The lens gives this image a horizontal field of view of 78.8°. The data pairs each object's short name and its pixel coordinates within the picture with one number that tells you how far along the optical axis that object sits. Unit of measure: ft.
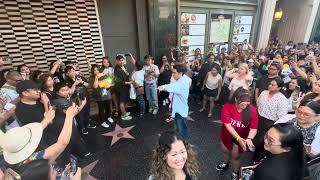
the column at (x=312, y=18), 38.36
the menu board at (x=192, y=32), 27.40
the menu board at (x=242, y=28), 33.94
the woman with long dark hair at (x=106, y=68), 18.15
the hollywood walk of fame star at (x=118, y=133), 16.53
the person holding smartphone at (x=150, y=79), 19.42
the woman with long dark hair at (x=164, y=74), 21.44
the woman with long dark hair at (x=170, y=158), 6.12
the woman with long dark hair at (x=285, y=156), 6.39
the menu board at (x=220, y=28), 30.60
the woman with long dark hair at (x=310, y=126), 8.26
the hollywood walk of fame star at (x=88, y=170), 12.34
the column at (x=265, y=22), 35.12
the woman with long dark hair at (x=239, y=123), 9.76
